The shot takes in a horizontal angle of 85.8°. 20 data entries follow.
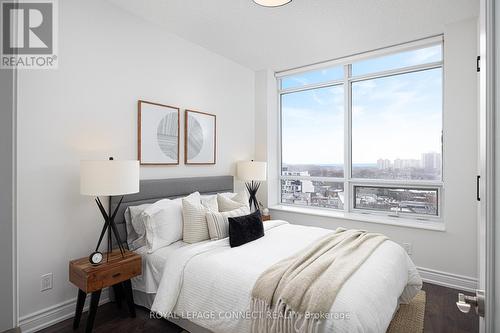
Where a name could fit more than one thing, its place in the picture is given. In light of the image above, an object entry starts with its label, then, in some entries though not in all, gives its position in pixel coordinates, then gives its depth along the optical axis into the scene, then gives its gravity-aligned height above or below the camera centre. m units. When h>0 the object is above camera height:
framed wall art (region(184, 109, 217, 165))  3.47 +0.37
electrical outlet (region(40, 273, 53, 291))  2.25 -0.98
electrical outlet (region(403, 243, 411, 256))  3.33 -1.02
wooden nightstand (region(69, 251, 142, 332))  2.03 -0.88
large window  3.48 +0.48
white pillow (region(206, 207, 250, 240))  2.59 -0.58
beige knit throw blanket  1.50 -0.75
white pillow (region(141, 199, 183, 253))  2.46 -0.56
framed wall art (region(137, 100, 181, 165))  2.94 +0.36
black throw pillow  2.46 -0.61
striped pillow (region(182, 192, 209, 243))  2.55 -0.55
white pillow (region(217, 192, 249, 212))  3.03 -0.44
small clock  2.12 -0.74
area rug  2.25 -1.36
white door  0.71 +0.02
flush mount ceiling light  2.43 +1.48
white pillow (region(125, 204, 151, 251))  2.58 -0.62
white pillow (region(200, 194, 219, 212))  2.94 -0.42
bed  1.55 -0.81
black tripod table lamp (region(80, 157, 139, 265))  2.09 -0.11
